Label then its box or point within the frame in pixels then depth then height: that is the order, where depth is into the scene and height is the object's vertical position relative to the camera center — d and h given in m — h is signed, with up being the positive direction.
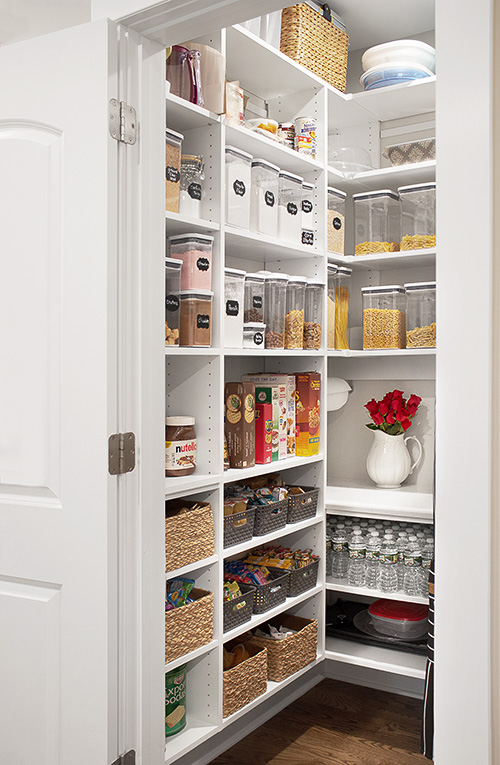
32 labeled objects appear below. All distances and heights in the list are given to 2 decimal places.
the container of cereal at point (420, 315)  2.91 +0.25
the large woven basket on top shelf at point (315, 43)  2.74 +1.34
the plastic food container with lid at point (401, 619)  2.88 -1.00
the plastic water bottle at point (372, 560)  2.84 -0.75
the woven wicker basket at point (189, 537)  2.11 -0.51
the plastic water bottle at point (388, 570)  2.80 -0.78
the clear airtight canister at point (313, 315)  2.84 +0.24
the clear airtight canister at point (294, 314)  2.73 +0.23
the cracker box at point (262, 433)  2.62 -0.22
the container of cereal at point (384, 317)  2.97 +0.24
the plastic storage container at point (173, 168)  2.09 +0.62
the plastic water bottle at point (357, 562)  2.88 -0.77
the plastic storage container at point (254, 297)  2.55 +0.28
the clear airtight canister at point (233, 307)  2.37 +0.23
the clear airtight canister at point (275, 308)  2.64 +0.25
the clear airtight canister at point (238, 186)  2.36 +0.64
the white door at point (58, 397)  1.57 -0.05
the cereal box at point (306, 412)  2.85 -0.15
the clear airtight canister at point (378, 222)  3.01 +0.66
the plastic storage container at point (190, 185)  2.22 +0.60
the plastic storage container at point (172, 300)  2.12 +0.23
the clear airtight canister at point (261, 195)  2.54 +0.65
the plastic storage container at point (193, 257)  2.18 +0.37
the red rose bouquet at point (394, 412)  2.97 -0.16
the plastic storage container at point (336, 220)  2.97 +0.66
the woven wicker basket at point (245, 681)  2.33 -1.06
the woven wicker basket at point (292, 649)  2.64 -1.06
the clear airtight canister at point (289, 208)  2.70 +0.65
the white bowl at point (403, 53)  2.87 +1.32
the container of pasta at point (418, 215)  2.87 +0.66
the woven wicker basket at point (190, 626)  2.10 -0.77
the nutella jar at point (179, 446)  2.19 -0.23
